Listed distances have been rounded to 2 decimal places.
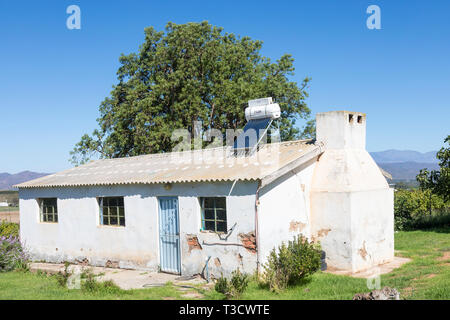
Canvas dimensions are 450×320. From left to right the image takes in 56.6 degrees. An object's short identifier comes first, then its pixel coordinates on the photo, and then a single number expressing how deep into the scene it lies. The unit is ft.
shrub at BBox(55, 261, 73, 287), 34.17
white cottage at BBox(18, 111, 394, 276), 35.14
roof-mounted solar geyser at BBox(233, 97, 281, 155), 42.60
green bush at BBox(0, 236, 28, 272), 45.06
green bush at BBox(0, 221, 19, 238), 59.41
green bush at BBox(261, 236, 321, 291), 30.89
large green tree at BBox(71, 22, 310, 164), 77.97
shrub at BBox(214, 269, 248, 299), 28.84
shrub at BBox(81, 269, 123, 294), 31.09
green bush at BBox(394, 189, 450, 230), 69.00
